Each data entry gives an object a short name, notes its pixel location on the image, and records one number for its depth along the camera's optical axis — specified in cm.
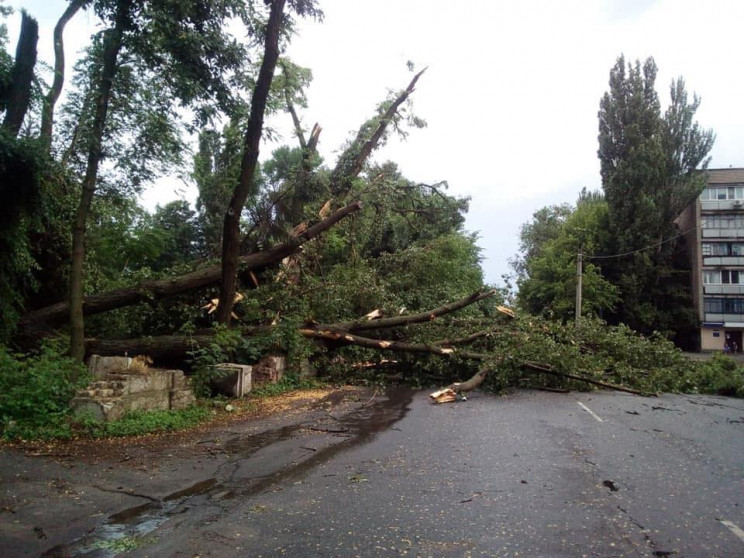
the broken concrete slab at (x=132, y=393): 727
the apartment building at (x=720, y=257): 4234
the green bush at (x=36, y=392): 682
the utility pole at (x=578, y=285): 2525
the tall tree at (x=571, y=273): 3669
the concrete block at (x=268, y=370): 1202
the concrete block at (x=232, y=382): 1064
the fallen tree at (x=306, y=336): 1112
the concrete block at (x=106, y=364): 887
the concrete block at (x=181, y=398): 865
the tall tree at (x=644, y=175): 3638
